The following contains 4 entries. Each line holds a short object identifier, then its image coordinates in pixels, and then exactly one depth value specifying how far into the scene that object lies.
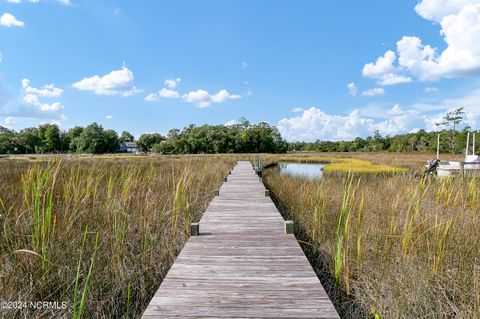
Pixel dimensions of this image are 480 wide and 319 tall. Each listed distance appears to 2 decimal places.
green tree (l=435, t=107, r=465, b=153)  52.86
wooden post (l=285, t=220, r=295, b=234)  3.33
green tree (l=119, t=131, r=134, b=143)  125.28
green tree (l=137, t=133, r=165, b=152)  85.19
